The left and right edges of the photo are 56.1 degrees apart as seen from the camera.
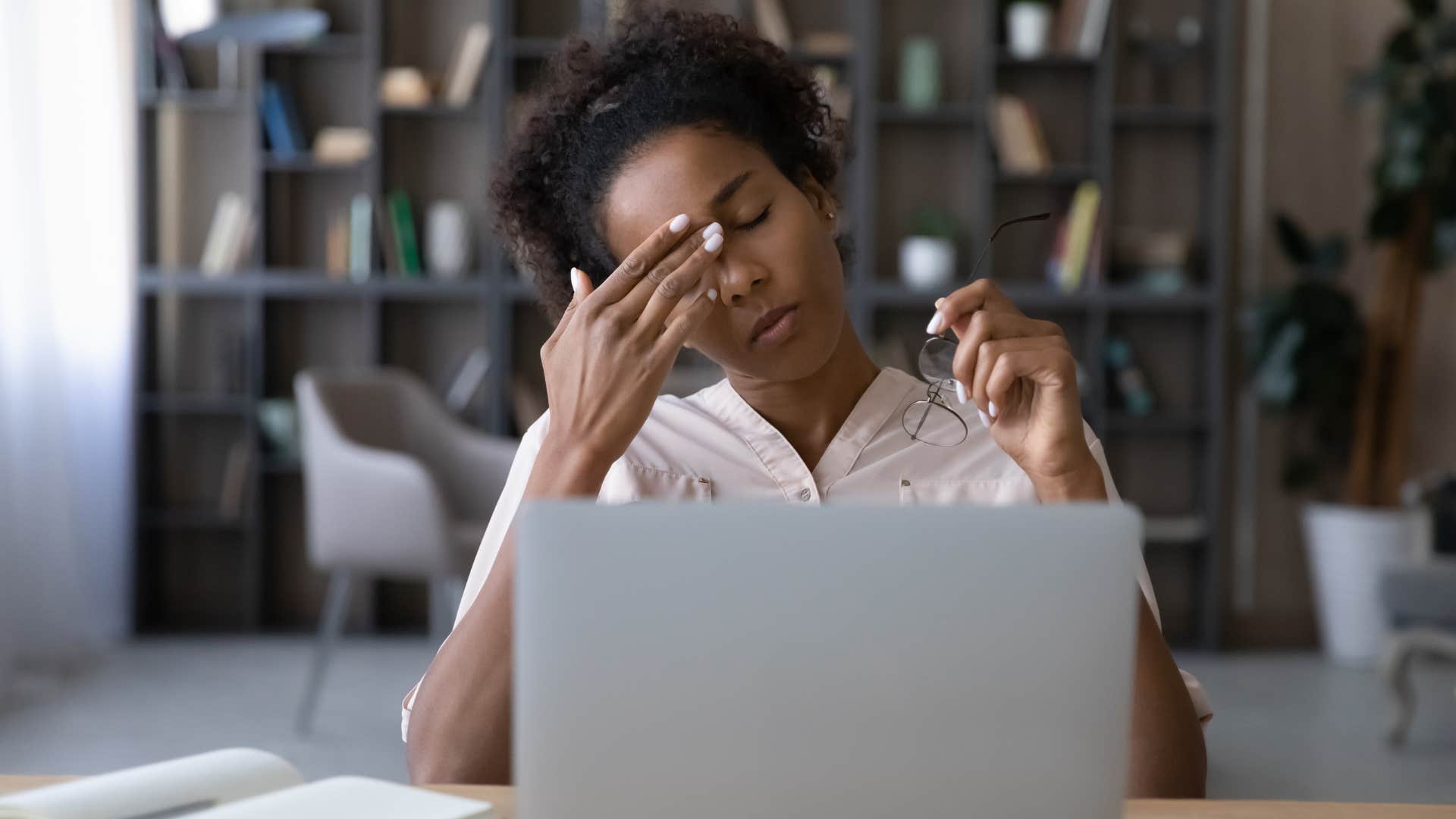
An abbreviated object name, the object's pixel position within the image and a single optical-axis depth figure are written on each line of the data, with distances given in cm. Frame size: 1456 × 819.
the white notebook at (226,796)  78
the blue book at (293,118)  439
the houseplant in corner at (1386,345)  394
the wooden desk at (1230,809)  85
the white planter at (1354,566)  405
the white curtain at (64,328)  370
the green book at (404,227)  436
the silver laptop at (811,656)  61
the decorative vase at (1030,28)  425
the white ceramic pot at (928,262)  430
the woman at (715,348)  110
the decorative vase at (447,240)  436
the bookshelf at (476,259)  433
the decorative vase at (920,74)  433
